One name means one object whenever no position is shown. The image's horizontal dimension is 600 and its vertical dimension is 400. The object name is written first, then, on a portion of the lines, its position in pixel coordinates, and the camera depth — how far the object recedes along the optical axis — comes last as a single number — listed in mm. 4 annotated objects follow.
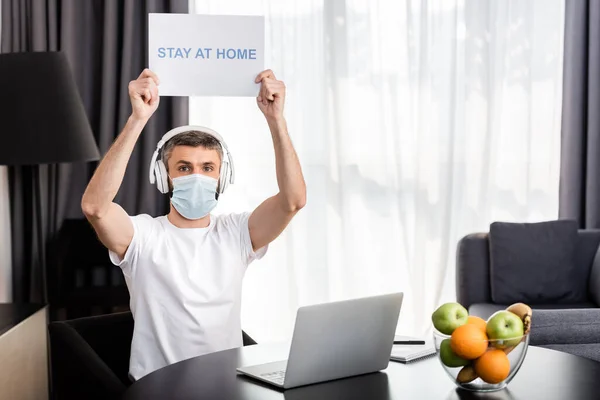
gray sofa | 3957
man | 2215
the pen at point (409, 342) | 2137
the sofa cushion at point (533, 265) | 4008
